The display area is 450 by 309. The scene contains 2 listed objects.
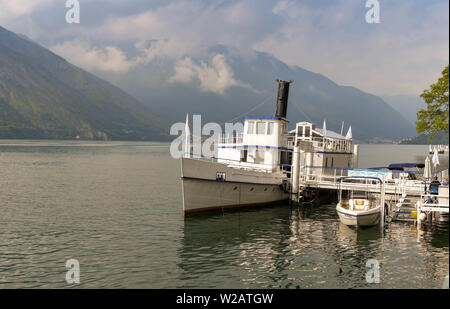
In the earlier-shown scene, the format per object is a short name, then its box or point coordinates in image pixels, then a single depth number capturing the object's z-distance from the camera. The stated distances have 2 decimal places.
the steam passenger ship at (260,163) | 29.36
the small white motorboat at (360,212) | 26.39
